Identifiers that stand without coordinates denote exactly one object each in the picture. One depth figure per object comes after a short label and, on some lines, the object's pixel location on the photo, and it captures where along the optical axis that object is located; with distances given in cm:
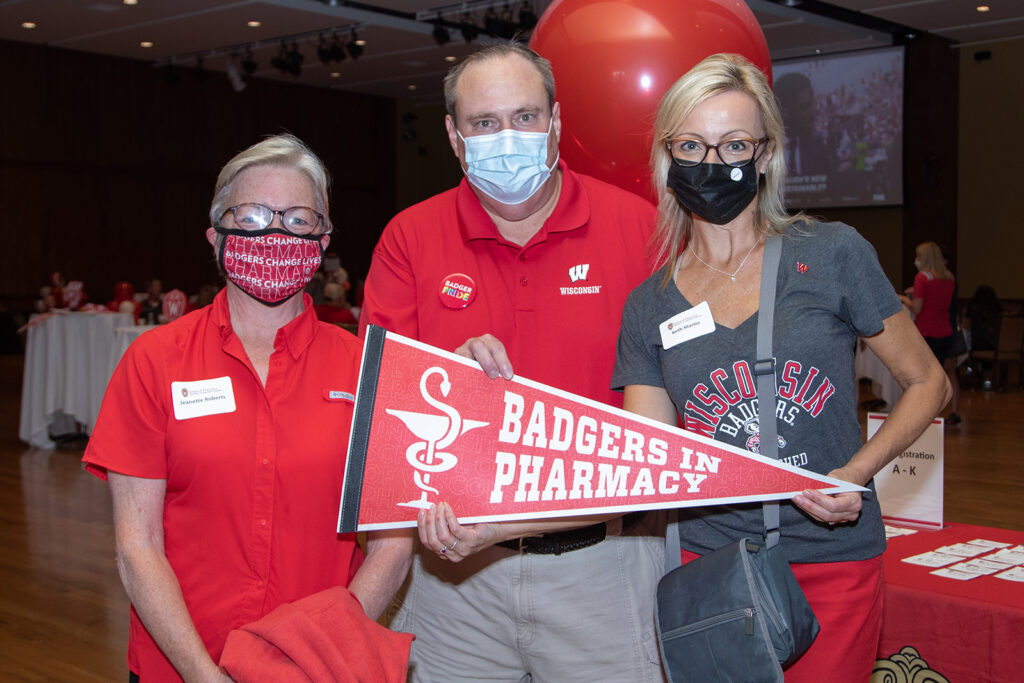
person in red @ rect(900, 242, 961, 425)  852
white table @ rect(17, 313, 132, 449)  782
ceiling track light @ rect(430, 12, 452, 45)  1183
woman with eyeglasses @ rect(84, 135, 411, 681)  148
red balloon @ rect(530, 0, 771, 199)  245
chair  1113
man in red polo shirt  178
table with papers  207
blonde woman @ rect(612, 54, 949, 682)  156
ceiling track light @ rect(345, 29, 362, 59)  1259
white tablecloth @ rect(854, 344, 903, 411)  870
